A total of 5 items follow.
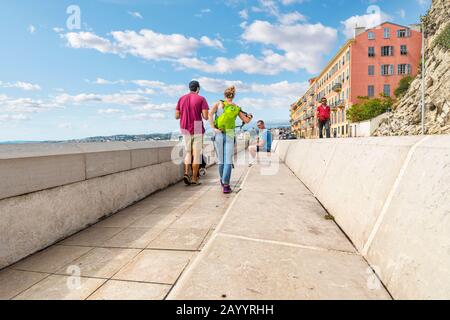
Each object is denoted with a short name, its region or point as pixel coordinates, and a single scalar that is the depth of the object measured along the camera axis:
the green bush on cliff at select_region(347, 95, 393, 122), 45.06
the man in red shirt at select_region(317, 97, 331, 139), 9.34
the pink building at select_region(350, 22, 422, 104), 48.69
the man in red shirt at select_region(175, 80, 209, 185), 5.35
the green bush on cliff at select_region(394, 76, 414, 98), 48.20
